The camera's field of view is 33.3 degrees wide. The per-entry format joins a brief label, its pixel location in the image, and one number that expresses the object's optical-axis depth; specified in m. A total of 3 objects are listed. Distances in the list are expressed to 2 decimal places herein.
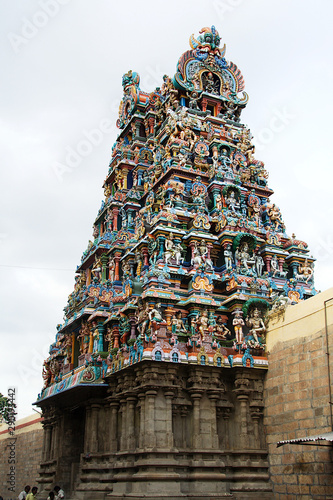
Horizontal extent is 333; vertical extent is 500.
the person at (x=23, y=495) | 20.57
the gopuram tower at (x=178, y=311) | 18.17
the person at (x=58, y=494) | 19.74
